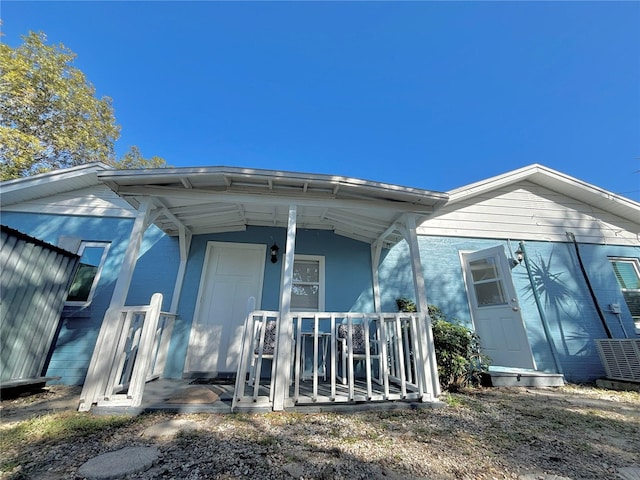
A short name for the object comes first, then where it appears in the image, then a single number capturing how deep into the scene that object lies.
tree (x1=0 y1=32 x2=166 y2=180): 6.97
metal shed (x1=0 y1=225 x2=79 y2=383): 2.72
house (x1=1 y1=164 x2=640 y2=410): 3.14
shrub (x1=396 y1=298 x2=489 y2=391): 3.56
